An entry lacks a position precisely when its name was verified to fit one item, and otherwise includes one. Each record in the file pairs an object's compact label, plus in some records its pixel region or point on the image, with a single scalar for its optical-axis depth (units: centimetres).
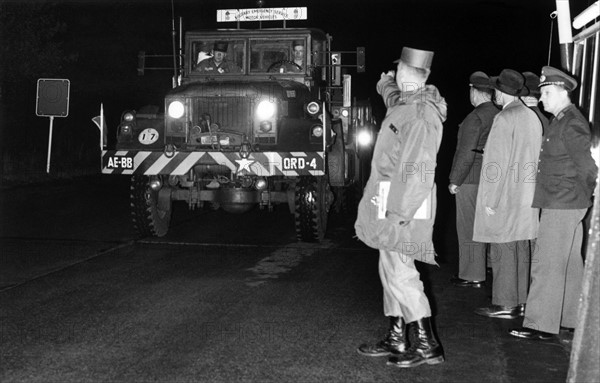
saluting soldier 476
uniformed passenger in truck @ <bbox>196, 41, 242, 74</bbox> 1122
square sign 1580
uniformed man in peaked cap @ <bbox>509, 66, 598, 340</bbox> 541
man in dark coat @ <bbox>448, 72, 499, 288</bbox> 721
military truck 956
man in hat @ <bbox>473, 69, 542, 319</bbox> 611
